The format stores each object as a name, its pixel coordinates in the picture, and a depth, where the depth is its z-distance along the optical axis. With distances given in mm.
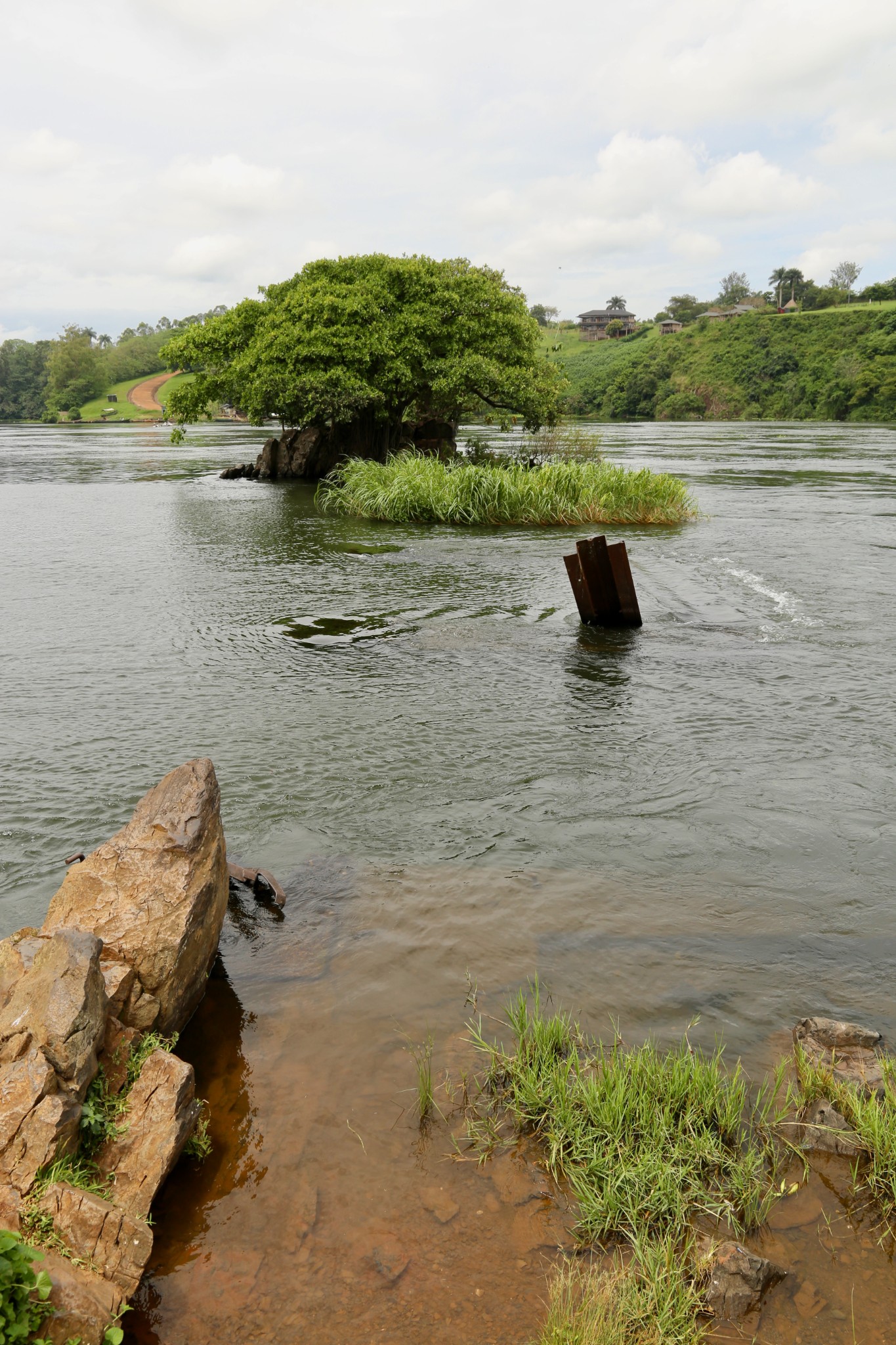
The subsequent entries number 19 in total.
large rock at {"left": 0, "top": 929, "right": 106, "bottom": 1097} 3807
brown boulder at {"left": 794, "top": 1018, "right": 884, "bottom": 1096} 4516
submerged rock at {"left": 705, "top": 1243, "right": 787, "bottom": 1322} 3441
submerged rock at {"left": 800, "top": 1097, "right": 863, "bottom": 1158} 4172
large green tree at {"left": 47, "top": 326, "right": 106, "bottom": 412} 145625
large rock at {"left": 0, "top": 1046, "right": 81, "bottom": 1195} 3467
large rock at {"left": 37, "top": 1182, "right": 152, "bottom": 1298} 3316
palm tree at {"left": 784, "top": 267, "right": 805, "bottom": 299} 175250
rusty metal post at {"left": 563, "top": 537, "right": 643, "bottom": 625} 14211
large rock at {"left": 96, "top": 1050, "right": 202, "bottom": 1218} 3695
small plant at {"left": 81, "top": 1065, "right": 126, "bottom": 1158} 3791
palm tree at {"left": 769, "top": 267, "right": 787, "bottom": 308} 176000
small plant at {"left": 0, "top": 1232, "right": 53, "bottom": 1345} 2787
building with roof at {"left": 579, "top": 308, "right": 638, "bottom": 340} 194750
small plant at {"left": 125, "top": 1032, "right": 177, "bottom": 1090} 4152
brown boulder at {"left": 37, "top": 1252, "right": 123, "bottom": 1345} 2994
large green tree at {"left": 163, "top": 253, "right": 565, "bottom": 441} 31578
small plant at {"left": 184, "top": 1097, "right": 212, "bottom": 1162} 4133
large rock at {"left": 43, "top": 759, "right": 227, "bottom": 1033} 4684
